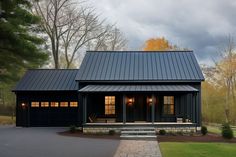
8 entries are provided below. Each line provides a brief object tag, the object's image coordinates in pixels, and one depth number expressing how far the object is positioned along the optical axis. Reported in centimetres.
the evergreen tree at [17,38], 2473
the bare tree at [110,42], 4803
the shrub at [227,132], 2066
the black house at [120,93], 2603
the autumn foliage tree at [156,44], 5047
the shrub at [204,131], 2361
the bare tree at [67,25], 4344
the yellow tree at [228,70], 4509
